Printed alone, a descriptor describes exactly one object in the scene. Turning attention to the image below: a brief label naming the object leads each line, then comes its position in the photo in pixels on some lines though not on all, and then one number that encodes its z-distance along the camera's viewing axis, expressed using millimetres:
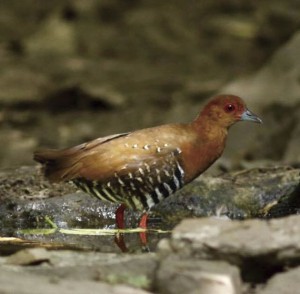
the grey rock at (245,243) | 9469
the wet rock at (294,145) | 19406
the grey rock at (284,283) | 9289
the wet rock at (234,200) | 13891
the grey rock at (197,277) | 8945
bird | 12812
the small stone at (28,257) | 10297
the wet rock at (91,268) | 9484
